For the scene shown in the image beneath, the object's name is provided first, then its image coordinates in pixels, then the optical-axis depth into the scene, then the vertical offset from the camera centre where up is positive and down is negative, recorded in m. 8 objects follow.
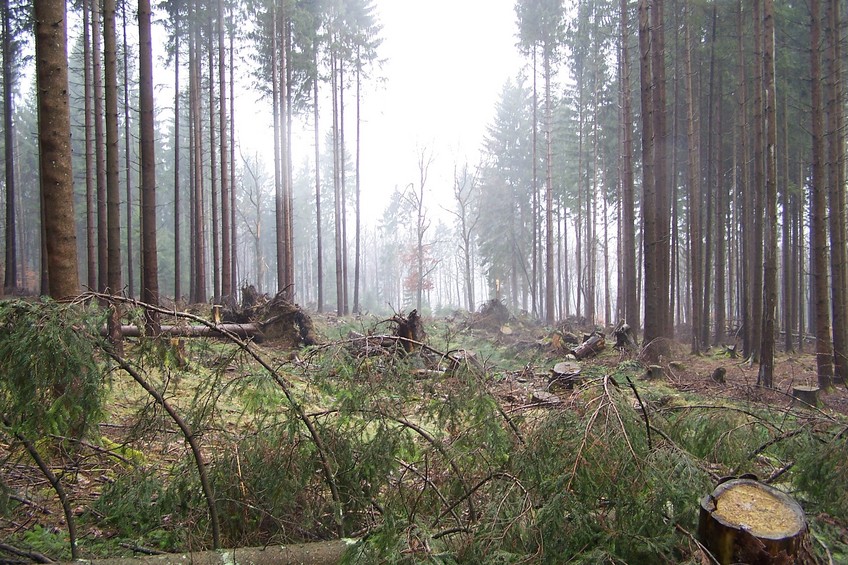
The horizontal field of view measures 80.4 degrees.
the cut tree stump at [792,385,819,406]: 7.76 -1.79
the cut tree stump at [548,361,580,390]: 8.30 -1.58
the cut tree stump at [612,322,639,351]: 13.13 -1.49
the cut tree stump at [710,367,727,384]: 9.92 -1.88
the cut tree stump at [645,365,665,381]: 10.70 -1.90
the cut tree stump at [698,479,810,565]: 2.38 -1.20
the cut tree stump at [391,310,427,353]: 10.27 -0.86
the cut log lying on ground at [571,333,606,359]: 13.41 -1.72
